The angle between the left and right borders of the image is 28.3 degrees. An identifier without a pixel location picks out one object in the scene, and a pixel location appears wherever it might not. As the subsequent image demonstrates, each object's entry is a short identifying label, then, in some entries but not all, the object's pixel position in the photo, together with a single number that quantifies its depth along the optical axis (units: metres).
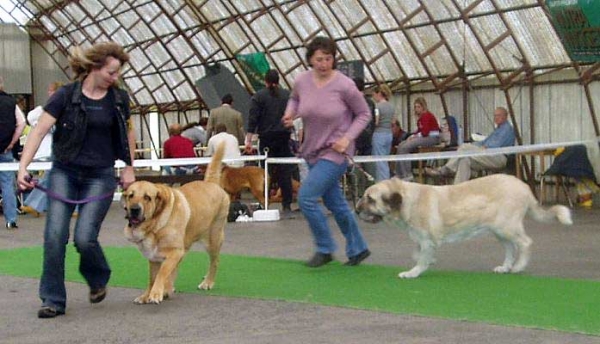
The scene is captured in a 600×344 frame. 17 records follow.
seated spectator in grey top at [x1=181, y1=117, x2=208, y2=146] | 25.16
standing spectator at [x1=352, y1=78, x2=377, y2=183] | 16.47
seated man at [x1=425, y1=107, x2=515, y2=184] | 17.98
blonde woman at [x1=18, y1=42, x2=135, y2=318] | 7.55
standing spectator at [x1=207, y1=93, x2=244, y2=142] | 18.91
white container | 15.96
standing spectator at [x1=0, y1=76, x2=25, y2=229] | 15.55
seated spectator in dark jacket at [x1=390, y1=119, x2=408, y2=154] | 21.48
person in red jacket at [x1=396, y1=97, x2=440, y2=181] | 19.97
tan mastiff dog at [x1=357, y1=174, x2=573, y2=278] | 9.01
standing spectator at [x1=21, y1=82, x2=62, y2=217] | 17.56
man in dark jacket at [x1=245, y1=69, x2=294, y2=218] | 16.27
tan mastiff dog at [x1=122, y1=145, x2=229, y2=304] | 7.78
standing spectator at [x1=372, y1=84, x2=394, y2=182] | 17.72
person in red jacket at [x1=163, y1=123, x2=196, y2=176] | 20.67
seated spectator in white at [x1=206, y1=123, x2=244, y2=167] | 17.70
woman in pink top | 9.61
